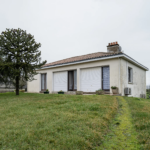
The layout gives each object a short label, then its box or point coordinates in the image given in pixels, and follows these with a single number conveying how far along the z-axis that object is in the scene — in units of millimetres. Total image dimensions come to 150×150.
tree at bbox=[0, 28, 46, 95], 10016
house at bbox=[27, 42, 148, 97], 10820
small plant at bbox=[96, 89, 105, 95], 10633
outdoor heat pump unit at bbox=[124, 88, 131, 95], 10484
